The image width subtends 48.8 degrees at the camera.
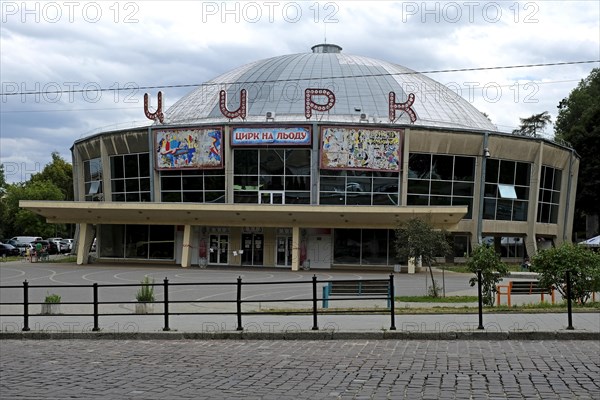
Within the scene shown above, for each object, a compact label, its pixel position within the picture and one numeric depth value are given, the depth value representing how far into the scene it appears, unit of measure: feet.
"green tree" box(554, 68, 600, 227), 210.79
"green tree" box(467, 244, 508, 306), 67.92
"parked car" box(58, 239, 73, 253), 243.23
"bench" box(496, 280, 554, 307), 77.45
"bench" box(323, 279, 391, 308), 72.83
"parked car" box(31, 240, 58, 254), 217.77
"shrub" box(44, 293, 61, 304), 60.18
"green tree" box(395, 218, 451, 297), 84.94
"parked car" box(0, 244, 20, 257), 207.72
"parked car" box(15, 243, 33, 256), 209.50
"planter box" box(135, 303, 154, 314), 61.26
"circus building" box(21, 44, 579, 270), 155.74
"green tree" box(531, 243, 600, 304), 61.67
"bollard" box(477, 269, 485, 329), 45.28
